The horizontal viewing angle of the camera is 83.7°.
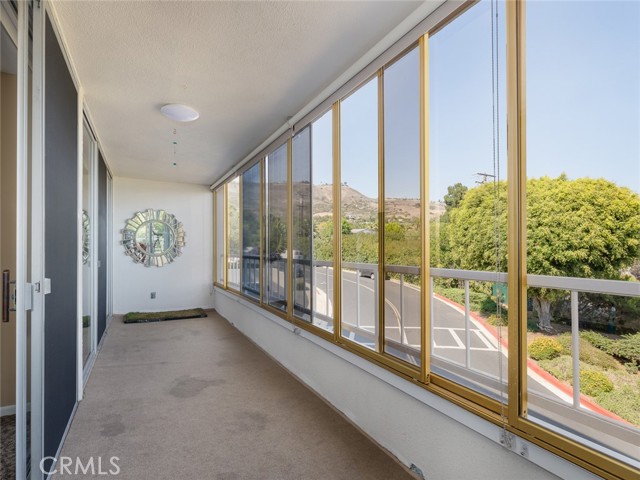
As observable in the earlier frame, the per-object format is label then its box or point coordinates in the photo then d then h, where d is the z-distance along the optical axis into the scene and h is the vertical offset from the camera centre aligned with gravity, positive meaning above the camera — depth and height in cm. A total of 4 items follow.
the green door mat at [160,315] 604 -127
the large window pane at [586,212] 138 +13
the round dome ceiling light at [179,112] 319 +119
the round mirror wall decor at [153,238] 667 +12
